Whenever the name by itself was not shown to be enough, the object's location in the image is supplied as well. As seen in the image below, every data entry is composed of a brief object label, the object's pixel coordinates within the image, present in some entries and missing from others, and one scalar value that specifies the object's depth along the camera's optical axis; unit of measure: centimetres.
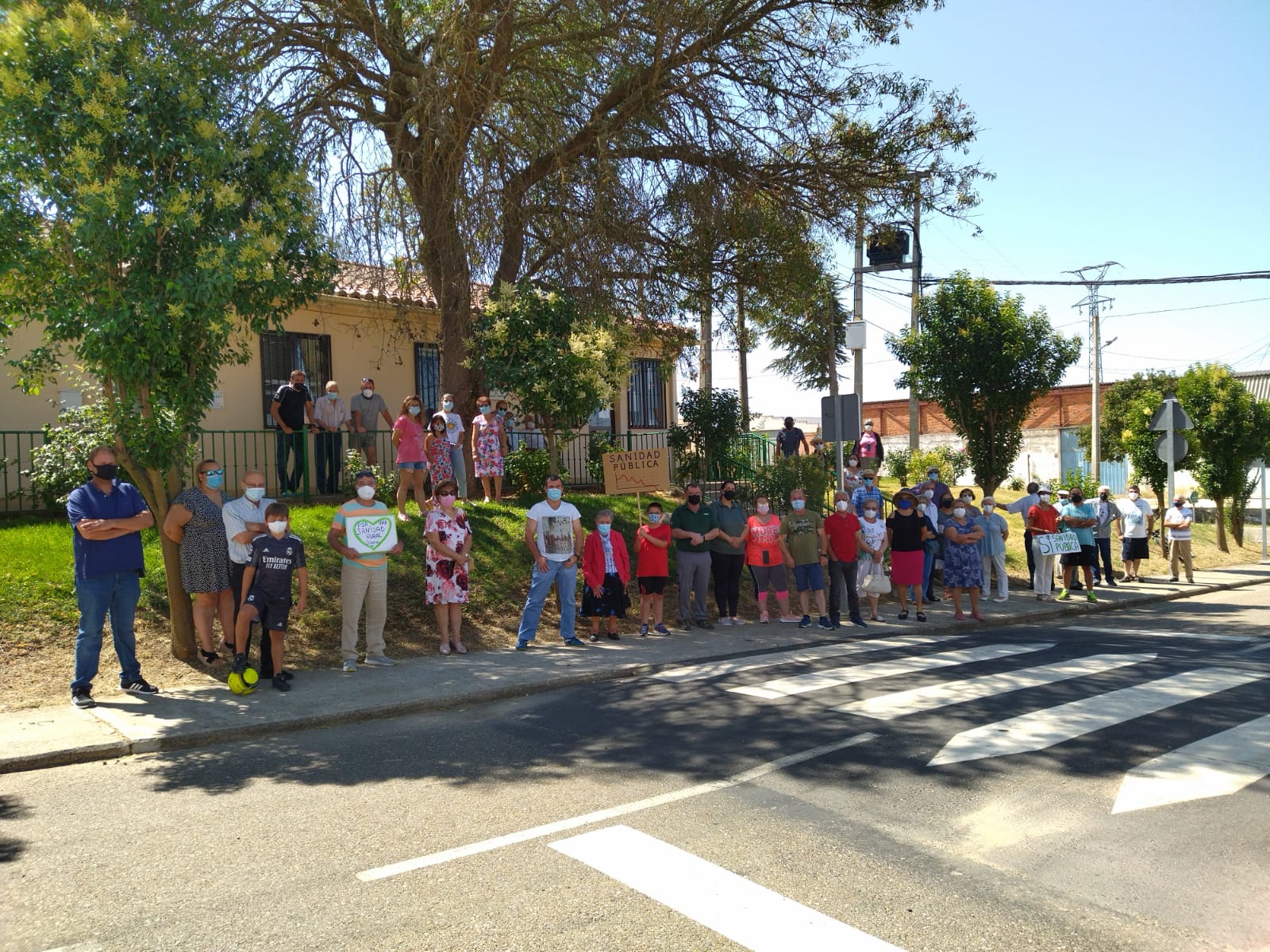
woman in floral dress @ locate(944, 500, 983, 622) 1348
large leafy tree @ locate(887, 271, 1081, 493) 1889
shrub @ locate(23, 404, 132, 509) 951
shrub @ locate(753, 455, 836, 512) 1742
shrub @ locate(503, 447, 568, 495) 1656
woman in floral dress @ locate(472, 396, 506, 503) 1455
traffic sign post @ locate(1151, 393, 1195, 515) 1941
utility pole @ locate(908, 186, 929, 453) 1477
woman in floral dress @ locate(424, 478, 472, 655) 1048
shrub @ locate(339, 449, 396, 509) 1473
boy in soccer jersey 855
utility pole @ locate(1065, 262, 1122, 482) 3428
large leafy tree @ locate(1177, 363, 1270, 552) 2327
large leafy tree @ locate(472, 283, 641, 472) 1399
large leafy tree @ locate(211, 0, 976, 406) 1278
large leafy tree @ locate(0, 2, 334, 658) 794
